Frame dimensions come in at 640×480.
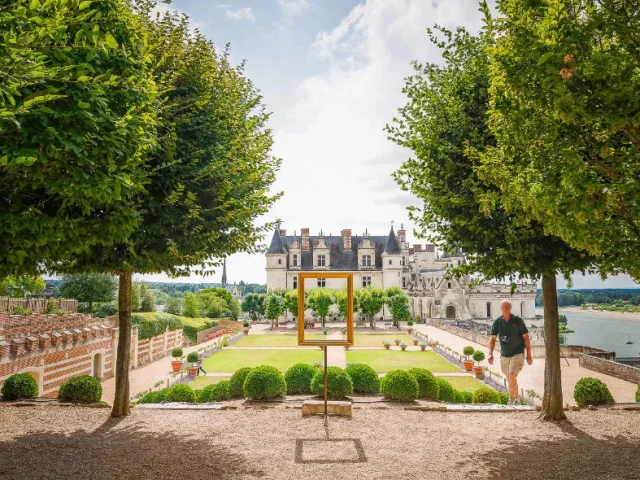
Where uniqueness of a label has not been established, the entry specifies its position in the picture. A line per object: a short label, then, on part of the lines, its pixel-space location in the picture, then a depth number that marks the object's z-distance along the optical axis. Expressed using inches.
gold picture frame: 343.9
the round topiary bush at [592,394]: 390.9
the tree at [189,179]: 326.3
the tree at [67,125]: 163.6
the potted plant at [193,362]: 850.8
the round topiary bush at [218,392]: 467.2
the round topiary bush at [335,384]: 414.3
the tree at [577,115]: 197.6
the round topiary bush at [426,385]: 438.6
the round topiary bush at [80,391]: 410.0
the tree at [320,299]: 1653.9
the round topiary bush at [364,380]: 455.5
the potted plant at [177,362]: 896.9
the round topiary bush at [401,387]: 409.1
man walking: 379.9
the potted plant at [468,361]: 889.5
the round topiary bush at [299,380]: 451.5
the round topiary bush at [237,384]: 448.5
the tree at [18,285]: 390.9
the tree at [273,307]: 1969.7
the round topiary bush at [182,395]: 453.4
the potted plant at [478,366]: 815.7
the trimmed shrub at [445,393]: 450.9
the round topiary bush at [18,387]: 420.5
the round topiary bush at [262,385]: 410.3
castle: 2362.2
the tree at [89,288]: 1521.9
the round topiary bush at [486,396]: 446.3
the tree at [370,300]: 1840.6
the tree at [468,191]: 318.3
